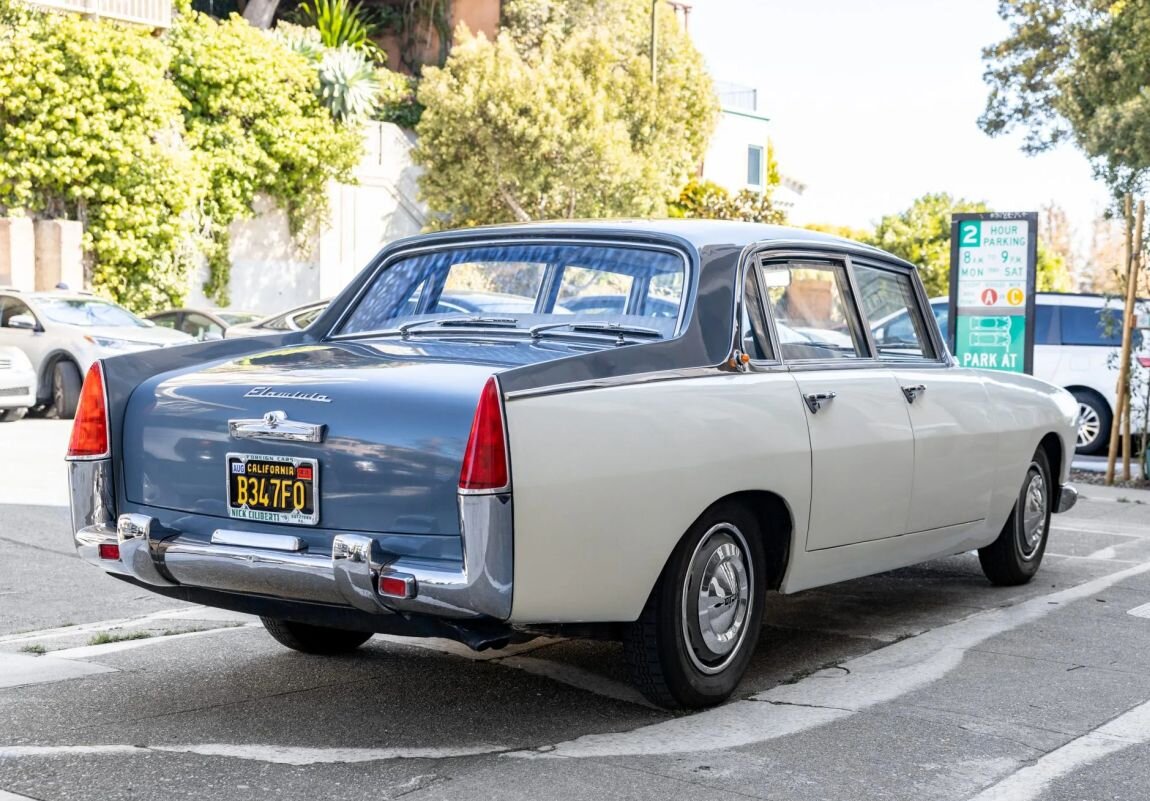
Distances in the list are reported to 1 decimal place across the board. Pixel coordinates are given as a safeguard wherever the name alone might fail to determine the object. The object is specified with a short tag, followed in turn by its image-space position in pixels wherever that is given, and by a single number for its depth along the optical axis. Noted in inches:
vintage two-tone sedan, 174.1
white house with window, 1958.7
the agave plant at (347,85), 1305.4
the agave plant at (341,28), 1418.6
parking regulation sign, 543.5
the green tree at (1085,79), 622.5
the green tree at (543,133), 1268.5
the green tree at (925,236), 1760.6
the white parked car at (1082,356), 618.8
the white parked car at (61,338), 703.7
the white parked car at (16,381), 666.2
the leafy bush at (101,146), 1035.3
